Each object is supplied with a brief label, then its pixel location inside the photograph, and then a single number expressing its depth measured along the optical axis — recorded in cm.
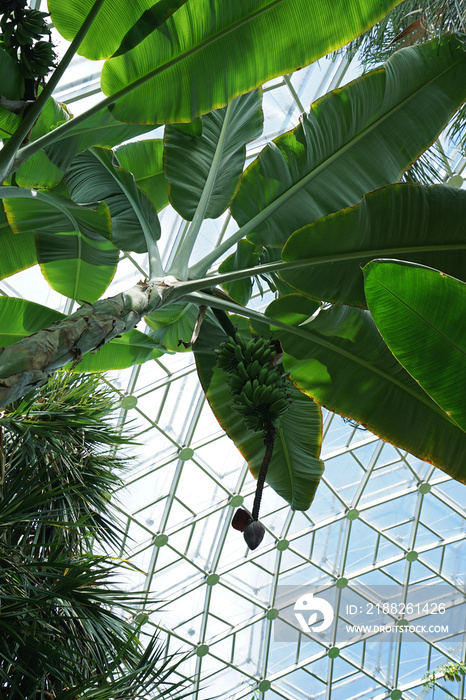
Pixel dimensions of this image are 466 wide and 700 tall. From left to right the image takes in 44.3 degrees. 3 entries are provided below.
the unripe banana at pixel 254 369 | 411
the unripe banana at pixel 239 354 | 424
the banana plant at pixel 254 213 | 351
